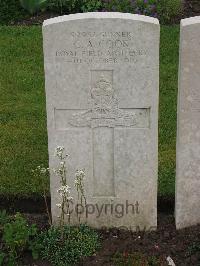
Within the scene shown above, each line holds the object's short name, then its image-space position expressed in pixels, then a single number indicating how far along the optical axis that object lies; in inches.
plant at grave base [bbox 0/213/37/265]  189.8
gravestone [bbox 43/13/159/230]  183.0
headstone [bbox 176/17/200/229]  183.2
